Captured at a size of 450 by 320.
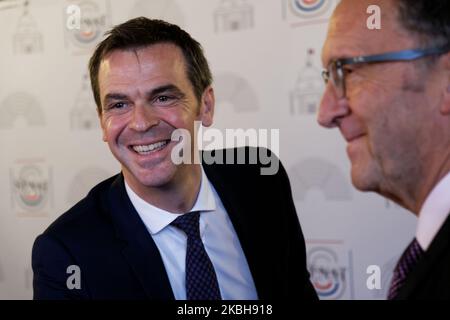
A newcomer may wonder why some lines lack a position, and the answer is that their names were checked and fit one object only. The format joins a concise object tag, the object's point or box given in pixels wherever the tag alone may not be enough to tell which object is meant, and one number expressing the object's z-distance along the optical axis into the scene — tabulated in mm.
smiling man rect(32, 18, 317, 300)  1526
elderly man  1315
